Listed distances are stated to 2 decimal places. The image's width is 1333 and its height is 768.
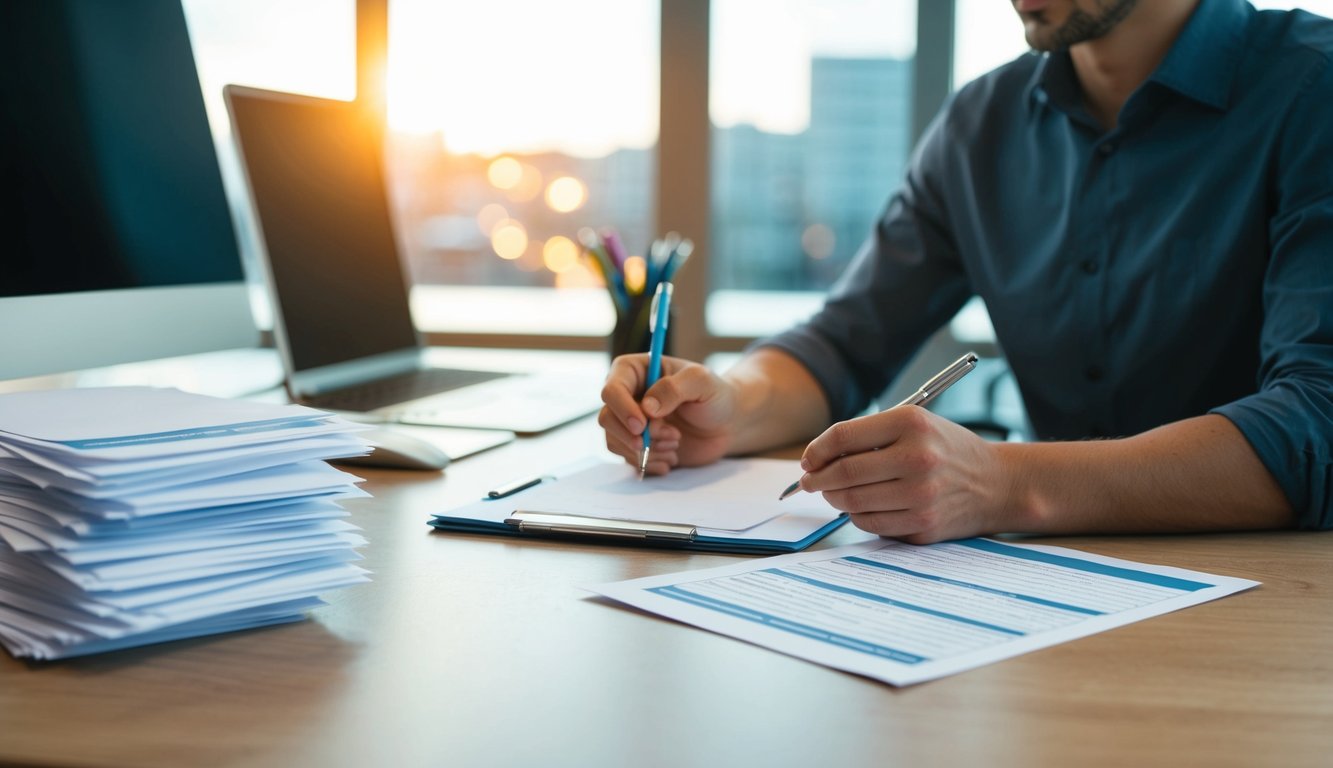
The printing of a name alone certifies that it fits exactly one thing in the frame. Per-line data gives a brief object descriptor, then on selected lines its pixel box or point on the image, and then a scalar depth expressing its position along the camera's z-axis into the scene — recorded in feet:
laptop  4.73
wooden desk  1.64
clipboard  2.72
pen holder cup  5.36
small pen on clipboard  3.18
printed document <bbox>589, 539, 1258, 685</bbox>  2.03
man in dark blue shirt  2.92
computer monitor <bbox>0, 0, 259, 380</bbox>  3.28
